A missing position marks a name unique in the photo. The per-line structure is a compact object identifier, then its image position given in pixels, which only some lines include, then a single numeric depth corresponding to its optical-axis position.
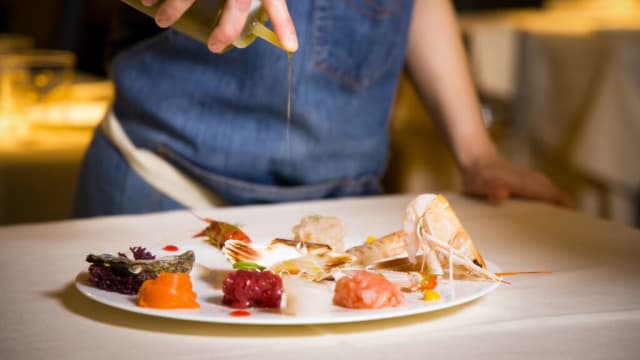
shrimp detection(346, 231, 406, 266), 1.08
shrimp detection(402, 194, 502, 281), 1.04
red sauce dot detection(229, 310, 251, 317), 0.94
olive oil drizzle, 1.44
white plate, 0.94
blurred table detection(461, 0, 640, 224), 2.74
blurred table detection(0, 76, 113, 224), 2.55
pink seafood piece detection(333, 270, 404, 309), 0.96
